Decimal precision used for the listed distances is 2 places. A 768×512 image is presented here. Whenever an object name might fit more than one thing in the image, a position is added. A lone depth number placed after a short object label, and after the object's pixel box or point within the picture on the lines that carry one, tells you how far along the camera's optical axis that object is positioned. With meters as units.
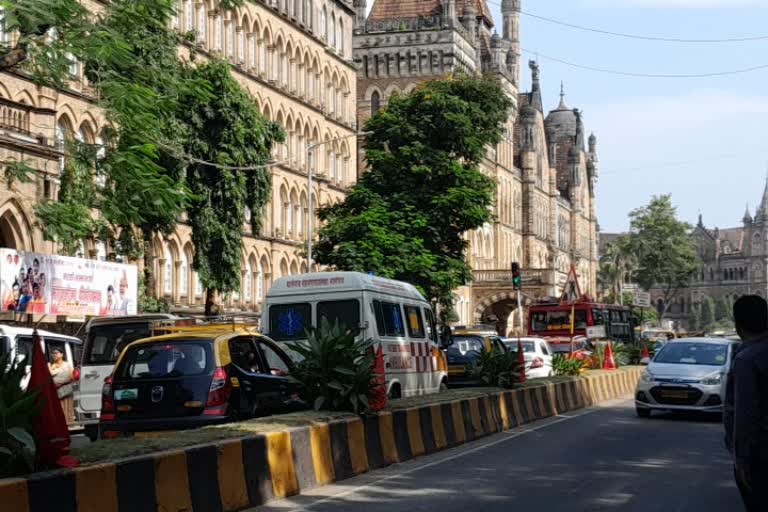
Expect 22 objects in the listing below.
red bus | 55.56
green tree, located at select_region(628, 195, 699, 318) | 144.75
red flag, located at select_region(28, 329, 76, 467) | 9.41
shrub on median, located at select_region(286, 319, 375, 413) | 16.53
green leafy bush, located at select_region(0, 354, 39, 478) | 9.23
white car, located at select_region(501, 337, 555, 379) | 37.91
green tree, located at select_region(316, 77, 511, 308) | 51.84
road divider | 9.46
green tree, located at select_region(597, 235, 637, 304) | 147.62
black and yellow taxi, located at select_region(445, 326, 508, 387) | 31.28
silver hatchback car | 26.08
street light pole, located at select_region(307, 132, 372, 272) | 46.77
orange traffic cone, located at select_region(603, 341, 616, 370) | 45.09
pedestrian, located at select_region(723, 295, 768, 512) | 7.59
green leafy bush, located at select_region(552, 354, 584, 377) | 37.22
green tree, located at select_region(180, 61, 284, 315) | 40.31
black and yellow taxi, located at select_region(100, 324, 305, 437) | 16.03
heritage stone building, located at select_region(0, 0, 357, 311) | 33.56
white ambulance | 22.31
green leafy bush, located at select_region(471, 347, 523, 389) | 26.17
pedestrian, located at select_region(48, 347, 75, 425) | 23.67
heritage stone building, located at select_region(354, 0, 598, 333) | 92.31
